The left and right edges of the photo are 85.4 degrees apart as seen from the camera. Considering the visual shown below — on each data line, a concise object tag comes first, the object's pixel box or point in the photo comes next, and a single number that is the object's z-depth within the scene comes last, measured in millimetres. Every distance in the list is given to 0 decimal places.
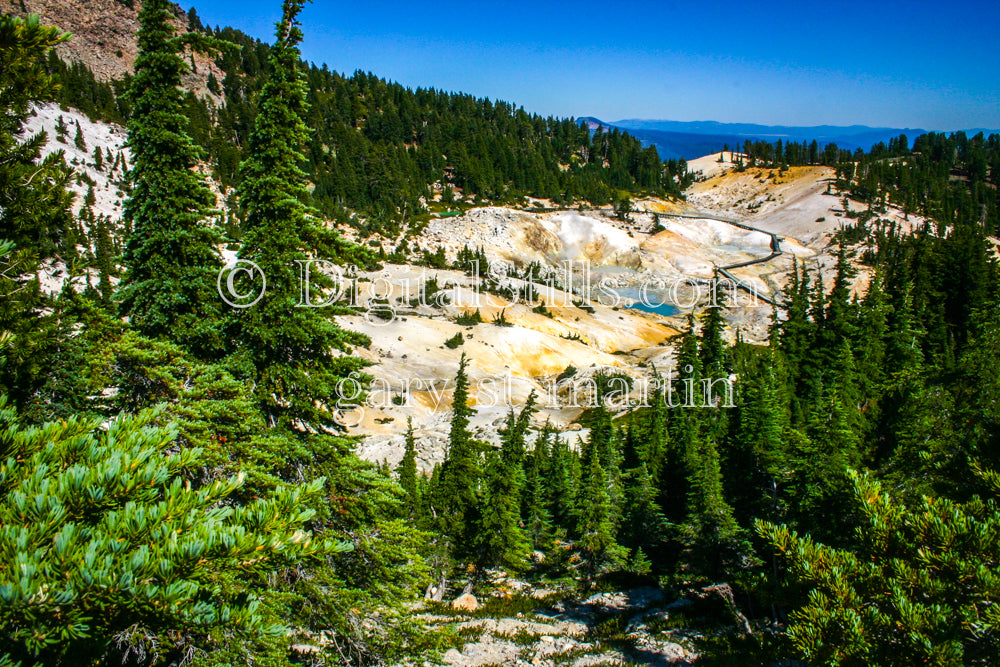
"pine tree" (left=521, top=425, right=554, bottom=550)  35219
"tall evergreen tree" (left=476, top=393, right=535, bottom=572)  28703
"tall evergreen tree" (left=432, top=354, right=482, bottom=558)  30375
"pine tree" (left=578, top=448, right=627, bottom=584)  27922
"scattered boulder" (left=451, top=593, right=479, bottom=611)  28256
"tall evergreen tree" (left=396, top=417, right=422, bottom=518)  29891
